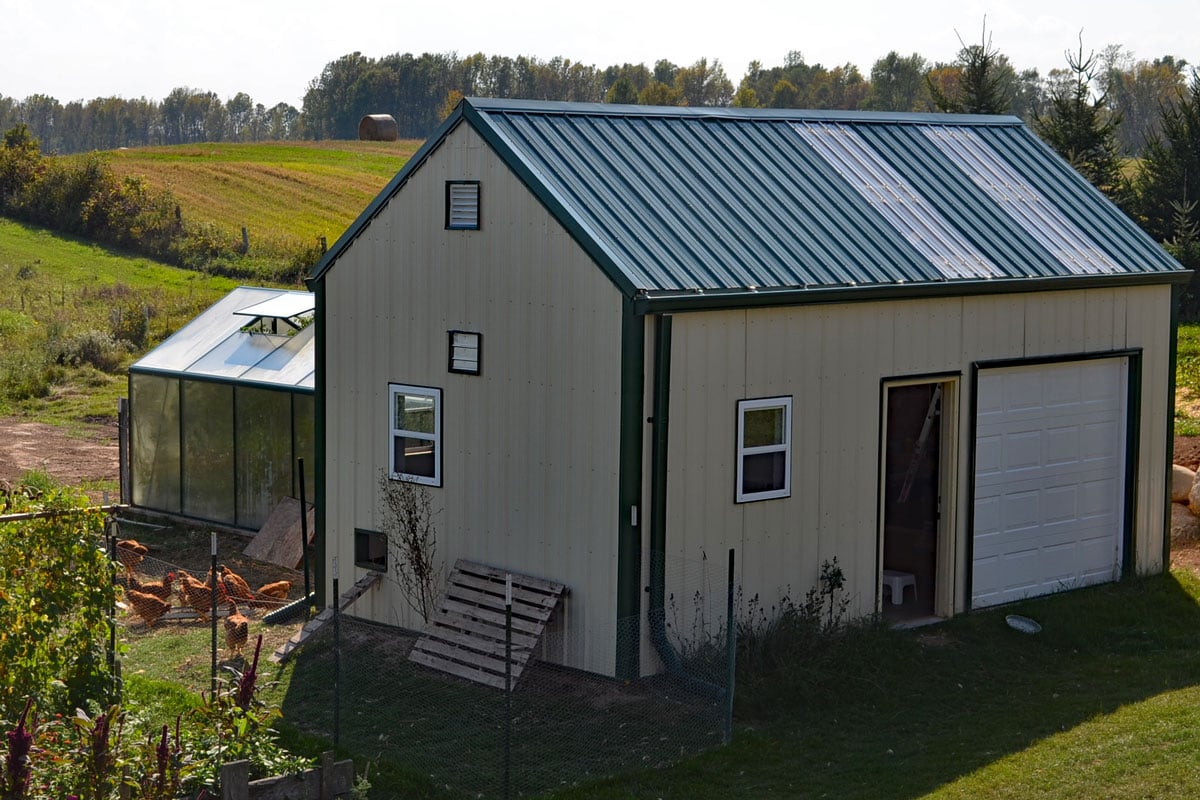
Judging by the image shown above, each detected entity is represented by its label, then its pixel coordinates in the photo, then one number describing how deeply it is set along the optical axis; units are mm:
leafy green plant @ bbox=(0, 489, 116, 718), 10578
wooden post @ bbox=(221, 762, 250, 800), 9352
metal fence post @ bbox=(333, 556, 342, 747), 12461
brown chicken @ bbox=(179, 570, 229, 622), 16641
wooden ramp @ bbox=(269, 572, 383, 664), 15133
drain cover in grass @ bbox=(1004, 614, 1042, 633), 15836
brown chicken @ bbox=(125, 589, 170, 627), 16469
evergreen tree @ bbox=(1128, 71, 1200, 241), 38250
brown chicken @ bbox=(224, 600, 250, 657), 14961
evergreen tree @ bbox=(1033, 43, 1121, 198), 37906
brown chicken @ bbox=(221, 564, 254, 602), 17078
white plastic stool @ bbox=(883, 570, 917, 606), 16781
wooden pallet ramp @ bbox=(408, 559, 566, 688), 14180
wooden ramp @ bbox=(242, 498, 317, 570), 19062
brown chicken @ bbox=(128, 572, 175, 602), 16906
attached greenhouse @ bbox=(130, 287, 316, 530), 20328
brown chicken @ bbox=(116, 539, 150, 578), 18328
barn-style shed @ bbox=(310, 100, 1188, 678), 14164
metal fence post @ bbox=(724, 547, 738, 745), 12148
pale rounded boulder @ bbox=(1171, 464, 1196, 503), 20172
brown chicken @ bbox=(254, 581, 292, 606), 17281
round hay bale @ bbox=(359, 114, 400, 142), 76188
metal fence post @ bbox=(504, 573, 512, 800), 11406
